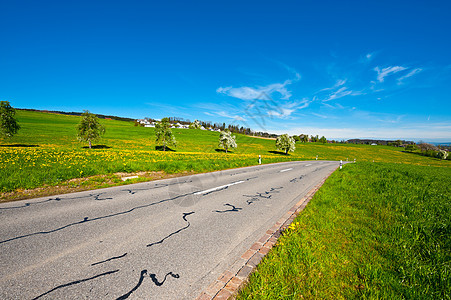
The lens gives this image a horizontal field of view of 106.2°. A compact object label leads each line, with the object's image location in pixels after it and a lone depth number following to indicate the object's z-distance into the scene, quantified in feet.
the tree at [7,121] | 95.25
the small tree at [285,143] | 173.06
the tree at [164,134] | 138.82
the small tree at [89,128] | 114.83
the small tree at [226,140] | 157.07
